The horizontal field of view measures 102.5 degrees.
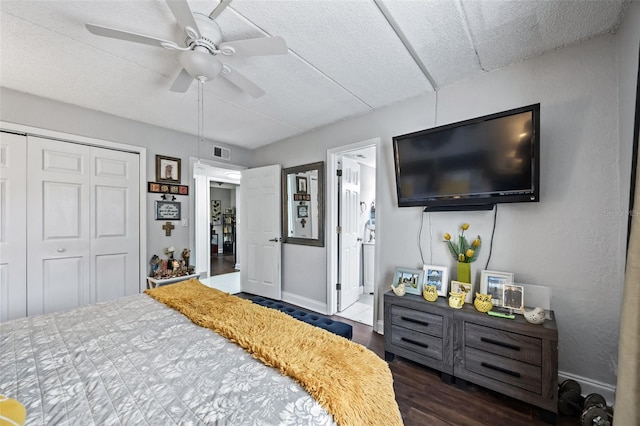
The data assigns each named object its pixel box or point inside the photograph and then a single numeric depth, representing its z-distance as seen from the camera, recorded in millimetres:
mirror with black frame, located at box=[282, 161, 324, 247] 3389
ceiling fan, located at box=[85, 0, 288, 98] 1334
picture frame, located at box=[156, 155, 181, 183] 3318
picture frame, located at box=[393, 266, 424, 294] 2297
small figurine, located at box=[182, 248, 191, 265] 3438
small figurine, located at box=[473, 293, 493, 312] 1848
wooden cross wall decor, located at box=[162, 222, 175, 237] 3361
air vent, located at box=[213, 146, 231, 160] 3890
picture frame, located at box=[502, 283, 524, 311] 1830
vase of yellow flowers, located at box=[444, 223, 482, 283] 2090
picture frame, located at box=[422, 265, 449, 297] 2213
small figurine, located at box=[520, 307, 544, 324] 1646
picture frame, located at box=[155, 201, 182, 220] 3320
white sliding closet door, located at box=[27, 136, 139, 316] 2541
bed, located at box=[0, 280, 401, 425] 800
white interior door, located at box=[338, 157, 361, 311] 3388
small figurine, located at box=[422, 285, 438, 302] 2086
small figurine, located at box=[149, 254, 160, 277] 3223
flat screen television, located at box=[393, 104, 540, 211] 1772
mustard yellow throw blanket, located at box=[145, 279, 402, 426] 908
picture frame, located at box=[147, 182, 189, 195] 3258
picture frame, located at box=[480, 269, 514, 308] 1931
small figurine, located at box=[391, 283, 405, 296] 2250
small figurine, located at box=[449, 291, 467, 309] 1947
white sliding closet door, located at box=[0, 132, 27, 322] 2377
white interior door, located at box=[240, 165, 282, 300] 3779
